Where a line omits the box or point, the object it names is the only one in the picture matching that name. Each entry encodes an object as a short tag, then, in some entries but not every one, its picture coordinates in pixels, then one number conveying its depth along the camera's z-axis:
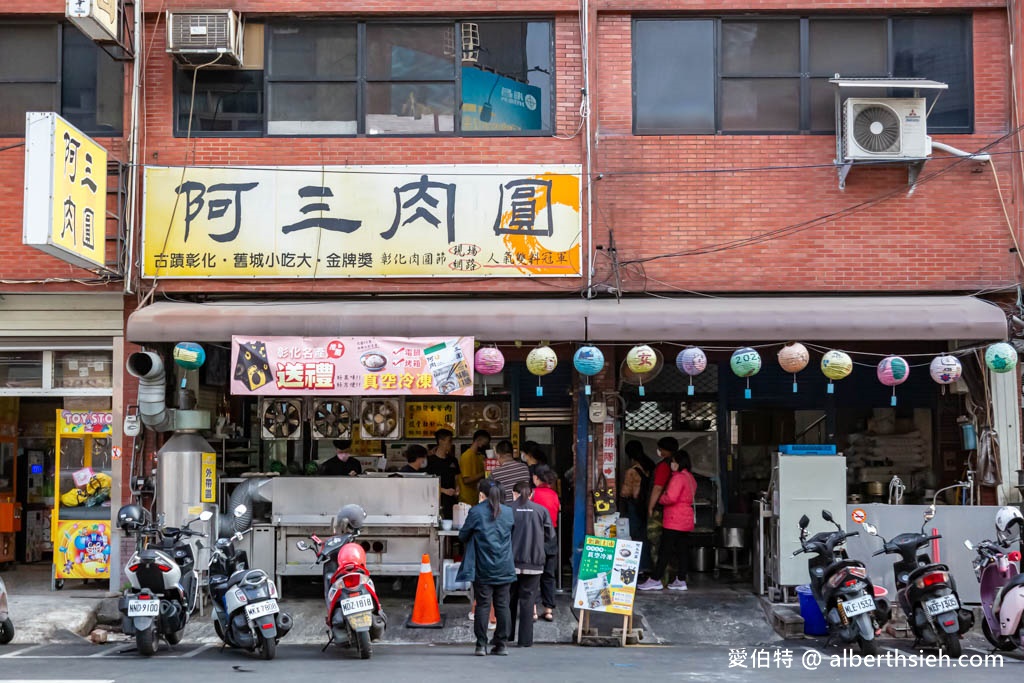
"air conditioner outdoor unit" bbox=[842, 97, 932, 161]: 13.61
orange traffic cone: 12.48
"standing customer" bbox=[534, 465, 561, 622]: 12.79
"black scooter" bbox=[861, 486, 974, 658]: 10.73
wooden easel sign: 11.77
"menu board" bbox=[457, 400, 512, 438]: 16.58
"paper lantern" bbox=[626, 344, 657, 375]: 12.70
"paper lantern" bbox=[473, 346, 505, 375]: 12.83
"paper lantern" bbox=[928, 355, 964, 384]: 12.67
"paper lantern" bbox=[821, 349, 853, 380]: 12.60
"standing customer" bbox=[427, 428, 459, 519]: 15.41
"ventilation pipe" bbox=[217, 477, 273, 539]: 13.65
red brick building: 13.91
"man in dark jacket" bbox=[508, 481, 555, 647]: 11.51
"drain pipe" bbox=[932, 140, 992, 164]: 13.79
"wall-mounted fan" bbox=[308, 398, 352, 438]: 15.68
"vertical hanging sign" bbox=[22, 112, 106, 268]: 11.73
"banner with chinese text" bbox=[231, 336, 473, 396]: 12.72
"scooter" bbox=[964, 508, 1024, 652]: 10.84
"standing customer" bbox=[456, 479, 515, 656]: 11.02
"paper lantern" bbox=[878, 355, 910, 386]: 12.59
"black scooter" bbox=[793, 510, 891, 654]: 10.70
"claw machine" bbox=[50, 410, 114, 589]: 14.06
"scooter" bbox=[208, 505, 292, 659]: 10.71
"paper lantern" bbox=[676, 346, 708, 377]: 12.66
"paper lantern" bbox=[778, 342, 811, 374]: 12.68
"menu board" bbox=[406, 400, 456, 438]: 16.59
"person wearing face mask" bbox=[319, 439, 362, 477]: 14.99
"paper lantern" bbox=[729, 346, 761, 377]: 12.61
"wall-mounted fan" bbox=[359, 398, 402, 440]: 15.80
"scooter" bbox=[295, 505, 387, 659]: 10.70
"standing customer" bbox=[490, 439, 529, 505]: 13.40
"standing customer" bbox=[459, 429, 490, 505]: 15.39
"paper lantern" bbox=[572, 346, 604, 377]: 12.70
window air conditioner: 13.66
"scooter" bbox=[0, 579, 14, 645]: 11.38
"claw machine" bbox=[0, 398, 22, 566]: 16.33
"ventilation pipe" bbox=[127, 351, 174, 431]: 13.27
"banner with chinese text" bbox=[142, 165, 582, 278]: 13.84
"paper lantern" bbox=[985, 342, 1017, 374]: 12.52
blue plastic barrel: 12.12
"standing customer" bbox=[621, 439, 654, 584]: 15.02
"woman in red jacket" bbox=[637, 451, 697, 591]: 14.42
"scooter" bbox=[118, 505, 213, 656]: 10.90
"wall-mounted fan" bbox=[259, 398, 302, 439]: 15.62
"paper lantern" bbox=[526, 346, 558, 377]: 12.82
